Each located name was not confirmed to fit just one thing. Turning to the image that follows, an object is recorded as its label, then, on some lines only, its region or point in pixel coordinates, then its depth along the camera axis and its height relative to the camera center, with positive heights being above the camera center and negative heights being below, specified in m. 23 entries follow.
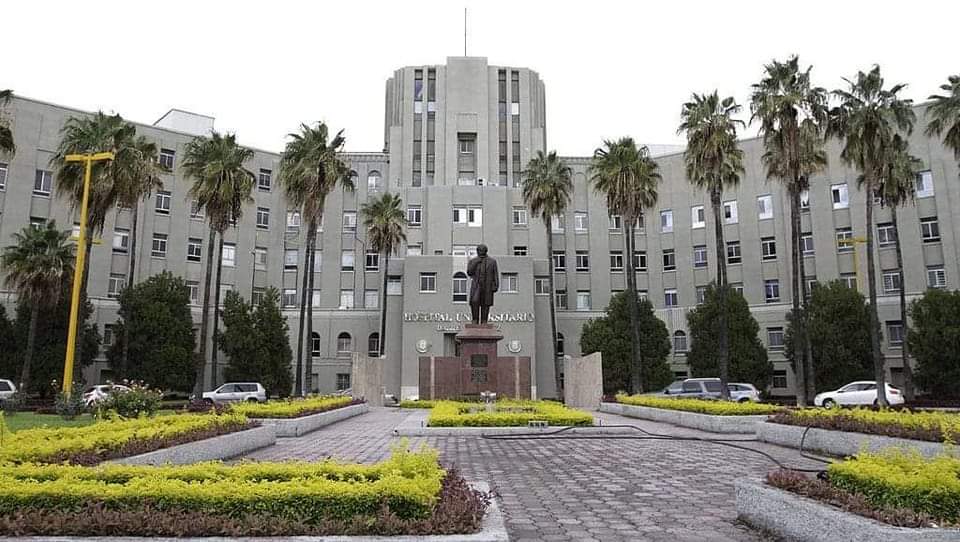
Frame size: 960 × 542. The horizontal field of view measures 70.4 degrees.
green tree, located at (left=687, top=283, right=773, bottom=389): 43.34 +2.02
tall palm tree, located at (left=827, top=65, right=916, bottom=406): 29.38 +10.73
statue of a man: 30.23 +3.95
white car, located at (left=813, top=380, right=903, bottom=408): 32.91 -1.00
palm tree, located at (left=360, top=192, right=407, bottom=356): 45.66 +9.96
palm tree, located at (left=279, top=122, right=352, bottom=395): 36.47 +10.66
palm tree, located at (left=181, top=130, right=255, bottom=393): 33.47 +9.38
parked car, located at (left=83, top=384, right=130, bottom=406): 30.12 -1.05
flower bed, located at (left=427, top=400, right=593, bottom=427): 19.06 -1.24
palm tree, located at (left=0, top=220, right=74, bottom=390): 34.66 +5.29
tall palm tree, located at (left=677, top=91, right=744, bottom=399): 31.64 +10.70
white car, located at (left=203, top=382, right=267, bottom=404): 38.72 -1.22
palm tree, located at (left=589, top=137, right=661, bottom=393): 36.41 +10.07
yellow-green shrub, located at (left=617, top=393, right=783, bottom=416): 19.39 -0.98
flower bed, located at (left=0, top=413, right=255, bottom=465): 8.41 -1.00
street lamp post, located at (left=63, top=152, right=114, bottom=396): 22.16 +3.41
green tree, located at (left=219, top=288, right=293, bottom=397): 44.81 +1.85
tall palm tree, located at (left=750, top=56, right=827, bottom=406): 30.08 +11.22
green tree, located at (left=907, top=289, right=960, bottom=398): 37.34 +1.85
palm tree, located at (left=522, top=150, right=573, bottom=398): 43.34 +11.59
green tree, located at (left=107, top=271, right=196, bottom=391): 41.62 +2.03
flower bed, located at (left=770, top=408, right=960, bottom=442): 11.62 -0.90
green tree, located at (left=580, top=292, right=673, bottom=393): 44.69 +1.90
